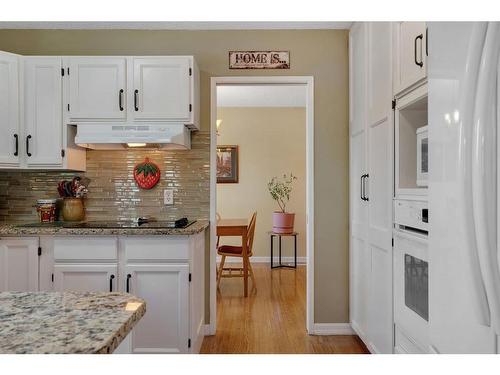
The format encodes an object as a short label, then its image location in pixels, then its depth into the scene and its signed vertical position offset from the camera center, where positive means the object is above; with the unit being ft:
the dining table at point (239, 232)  13.43 -1.50
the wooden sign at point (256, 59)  10.00 +3.42
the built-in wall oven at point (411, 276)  5.37 -1.34
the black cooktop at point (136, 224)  8.39 -0.82
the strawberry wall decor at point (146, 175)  9.87 +0.36
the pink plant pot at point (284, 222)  18.53 -1.59
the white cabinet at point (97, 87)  8.86 +2.35
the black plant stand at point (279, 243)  18.39 -2.67
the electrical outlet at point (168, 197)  9.91 -0.21
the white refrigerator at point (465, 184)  2.56 +0.04
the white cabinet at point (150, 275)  7.82 -1.77
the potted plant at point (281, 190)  19.38 -0.04
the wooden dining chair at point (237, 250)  14.17 -2.30
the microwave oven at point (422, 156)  5.42 +0.49
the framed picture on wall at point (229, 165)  19.67 +1.20
